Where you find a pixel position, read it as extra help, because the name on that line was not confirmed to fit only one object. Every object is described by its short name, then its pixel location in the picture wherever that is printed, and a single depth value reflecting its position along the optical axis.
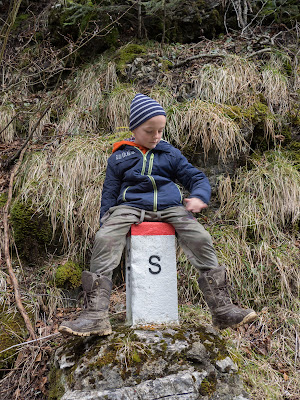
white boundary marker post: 2.55
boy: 2.37
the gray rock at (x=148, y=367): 2.16
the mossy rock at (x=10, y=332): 2.91
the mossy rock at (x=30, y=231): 3.78
